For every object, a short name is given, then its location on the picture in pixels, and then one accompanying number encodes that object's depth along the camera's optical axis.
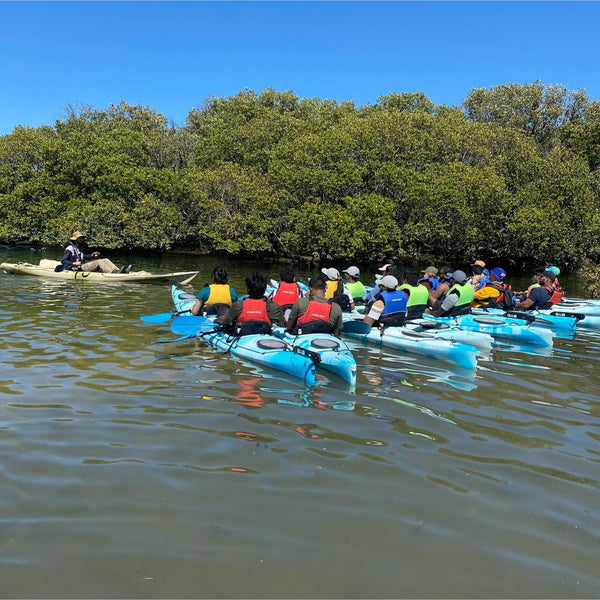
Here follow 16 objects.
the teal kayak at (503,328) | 10.24
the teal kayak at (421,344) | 8.39
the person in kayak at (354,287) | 11.95
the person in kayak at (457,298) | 11.07
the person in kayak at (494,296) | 12.85
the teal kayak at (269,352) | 7.21
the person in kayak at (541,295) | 12.77
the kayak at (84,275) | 17.66
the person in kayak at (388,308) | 9.70
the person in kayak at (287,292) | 9.96
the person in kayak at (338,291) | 10.19
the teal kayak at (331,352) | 7.12
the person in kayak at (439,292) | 11.94
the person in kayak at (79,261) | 17.81
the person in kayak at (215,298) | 9.59
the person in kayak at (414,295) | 10.26
